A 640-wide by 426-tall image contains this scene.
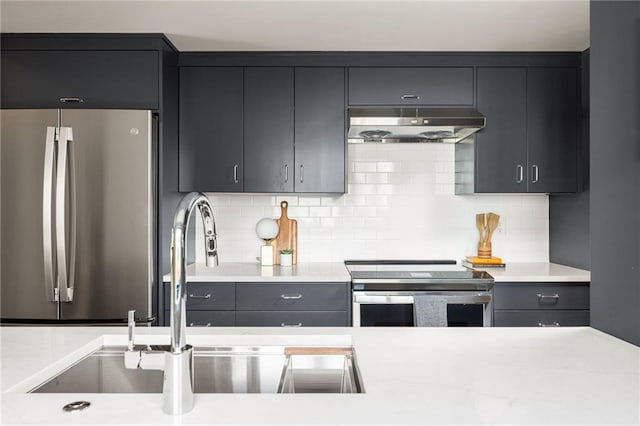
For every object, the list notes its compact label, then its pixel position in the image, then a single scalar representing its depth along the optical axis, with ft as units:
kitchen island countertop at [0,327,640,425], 2.83
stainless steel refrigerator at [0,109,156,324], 8.89
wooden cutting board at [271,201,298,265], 11.26
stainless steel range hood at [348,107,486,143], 9.75
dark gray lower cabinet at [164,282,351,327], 9.48
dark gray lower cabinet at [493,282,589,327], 9.55
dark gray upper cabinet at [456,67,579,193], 10.44
